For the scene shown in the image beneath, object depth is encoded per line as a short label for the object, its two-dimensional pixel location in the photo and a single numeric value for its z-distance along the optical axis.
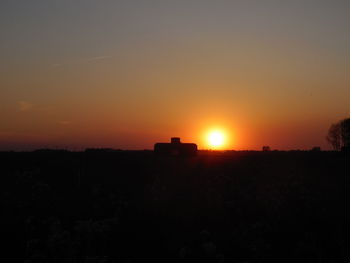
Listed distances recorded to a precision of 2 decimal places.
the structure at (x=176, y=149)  50.53
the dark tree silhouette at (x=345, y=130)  77.87
